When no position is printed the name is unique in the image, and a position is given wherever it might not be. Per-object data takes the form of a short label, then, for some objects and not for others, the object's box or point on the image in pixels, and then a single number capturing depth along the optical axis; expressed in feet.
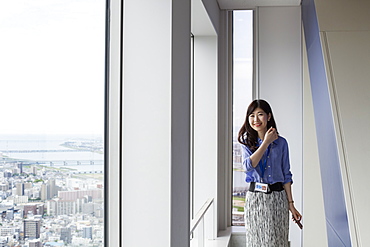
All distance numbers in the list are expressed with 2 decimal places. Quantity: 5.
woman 11.14
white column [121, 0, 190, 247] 6.52
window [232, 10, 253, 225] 15.52
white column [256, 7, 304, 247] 14.44
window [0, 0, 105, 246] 4.00
